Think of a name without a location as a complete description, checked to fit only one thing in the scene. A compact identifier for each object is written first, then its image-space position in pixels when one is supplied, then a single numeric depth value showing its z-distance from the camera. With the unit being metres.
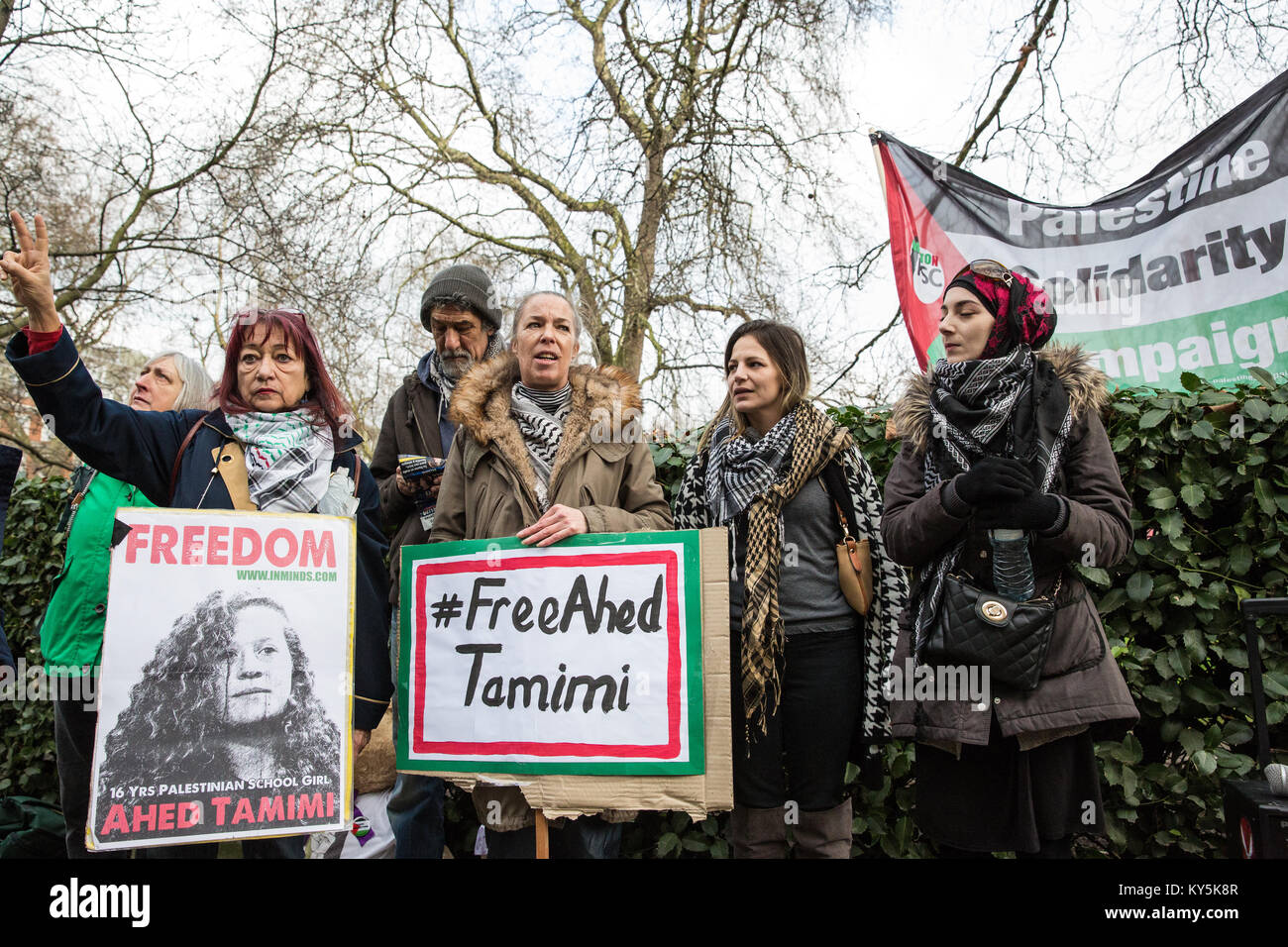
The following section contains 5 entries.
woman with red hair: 2.53
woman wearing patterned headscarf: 2.48
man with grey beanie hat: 3.51
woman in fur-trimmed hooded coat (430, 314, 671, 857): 2.83
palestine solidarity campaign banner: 4.12
